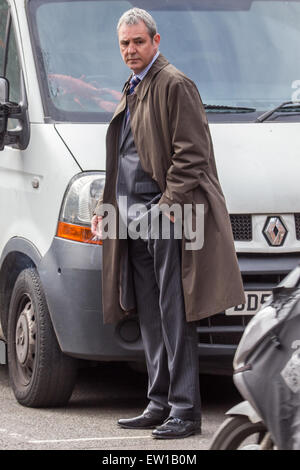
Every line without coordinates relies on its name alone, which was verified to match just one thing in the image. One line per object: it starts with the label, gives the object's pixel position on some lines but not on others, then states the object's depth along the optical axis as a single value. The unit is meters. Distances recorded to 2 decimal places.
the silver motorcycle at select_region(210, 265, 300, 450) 7.56
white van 12.62
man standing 11.64
